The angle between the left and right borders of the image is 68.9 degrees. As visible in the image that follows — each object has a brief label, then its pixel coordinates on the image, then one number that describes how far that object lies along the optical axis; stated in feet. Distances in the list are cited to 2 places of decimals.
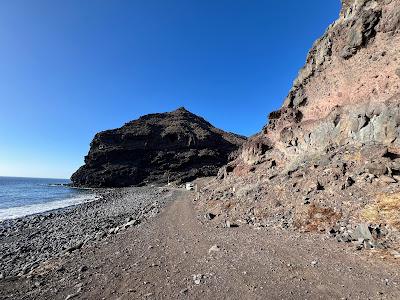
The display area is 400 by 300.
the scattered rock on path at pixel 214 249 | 45.62
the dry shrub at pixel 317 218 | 50.78
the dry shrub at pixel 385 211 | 43.55
